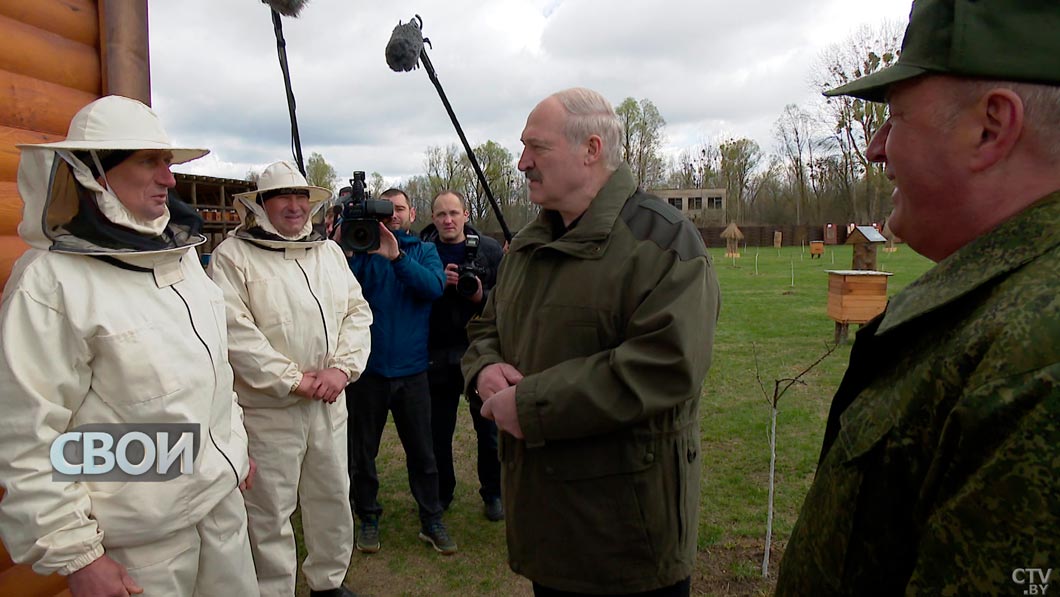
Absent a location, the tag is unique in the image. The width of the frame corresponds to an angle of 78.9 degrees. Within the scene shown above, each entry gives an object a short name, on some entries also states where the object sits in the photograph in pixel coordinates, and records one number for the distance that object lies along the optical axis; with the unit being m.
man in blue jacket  4.17
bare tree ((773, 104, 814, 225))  53.75
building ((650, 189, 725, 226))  58.97
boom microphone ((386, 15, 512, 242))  4.04
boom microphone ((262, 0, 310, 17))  4.05
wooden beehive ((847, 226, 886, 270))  10.68
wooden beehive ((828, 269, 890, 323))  9.17
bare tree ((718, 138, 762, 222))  60.62
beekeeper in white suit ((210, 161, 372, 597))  3.24
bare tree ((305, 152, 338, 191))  54.12
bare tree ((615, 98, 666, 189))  52.72
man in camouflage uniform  0.81
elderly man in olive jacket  1.92
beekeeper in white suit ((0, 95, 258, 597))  1.89
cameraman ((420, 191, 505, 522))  4.50
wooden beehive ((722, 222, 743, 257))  32.93
